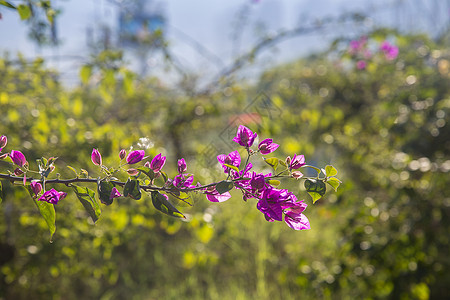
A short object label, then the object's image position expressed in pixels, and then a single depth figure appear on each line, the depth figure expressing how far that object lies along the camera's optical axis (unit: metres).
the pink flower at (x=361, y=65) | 3.76
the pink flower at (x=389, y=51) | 3.94
